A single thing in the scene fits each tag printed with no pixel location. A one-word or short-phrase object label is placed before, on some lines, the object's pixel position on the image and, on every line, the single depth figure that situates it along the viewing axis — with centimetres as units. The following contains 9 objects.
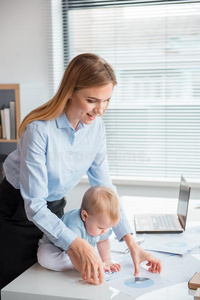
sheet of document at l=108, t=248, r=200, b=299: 143
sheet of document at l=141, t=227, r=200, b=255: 179
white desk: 136
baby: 155
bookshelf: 372
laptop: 206
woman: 148
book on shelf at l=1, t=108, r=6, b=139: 383
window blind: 370
